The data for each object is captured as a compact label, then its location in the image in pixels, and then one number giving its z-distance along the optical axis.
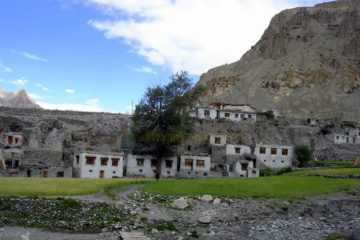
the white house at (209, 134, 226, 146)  63.69
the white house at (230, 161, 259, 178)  54.91
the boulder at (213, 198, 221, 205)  33.19
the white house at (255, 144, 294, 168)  61.47
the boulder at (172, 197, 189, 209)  31.61
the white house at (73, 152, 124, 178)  51.62
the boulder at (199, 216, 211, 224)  28.28
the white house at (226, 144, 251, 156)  61.25
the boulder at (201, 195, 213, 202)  33.72
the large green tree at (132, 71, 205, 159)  55.50
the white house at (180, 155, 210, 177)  57.12
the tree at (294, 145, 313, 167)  60.88
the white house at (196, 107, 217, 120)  83.06
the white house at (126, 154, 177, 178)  55.94
